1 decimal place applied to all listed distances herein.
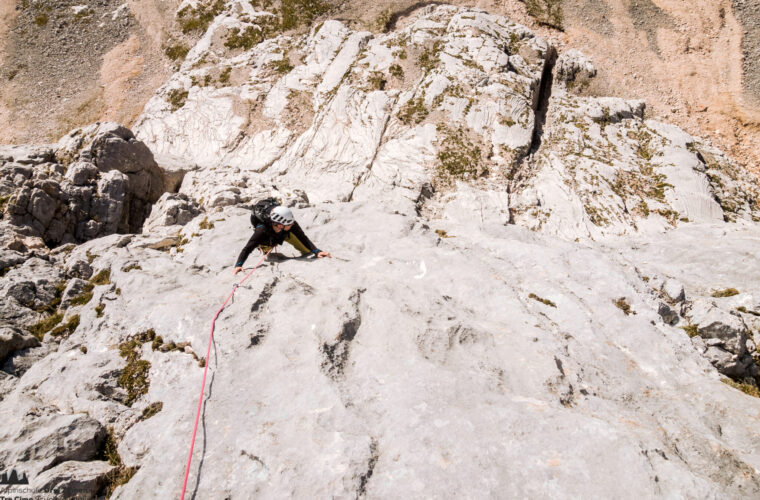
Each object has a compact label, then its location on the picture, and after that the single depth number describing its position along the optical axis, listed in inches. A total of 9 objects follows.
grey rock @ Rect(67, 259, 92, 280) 593.0
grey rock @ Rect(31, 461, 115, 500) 259.0
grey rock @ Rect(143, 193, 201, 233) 866.1
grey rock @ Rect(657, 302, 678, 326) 513.6
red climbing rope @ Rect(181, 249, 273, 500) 271.2
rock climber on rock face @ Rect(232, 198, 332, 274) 513.0
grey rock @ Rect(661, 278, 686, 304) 554.9
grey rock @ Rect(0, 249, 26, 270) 568.1
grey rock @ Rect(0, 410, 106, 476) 276.8
